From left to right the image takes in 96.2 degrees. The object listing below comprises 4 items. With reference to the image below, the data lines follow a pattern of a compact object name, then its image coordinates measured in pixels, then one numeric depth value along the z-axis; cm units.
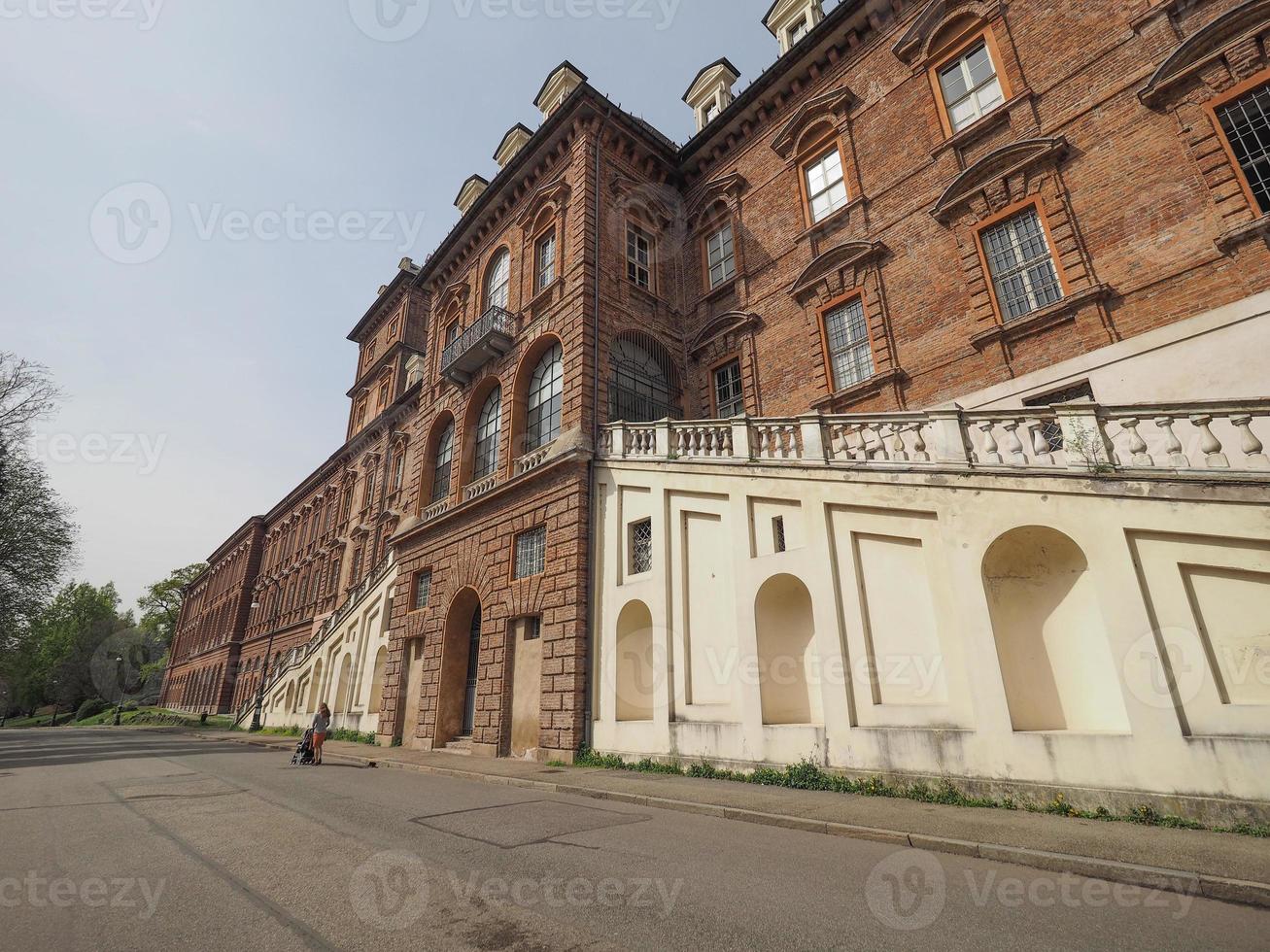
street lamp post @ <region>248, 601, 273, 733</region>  3052
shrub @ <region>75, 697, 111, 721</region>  5572
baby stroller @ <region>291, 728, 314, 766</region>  1412
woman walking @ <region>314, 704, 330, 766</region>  1406
